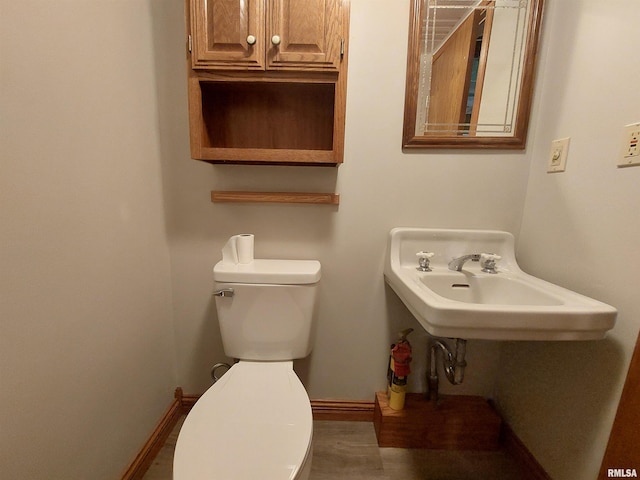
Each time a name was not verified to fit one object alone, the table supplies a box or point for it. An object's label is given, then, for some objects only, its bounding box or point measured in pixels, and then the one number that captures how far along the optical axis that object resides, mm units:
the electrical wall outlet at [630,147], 713
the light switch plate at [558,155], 946
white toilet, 626
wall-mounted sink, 706
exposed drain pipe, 1032
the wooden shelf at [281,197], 1116
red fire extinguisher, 1157
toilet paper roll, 1069
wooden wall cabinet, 862
